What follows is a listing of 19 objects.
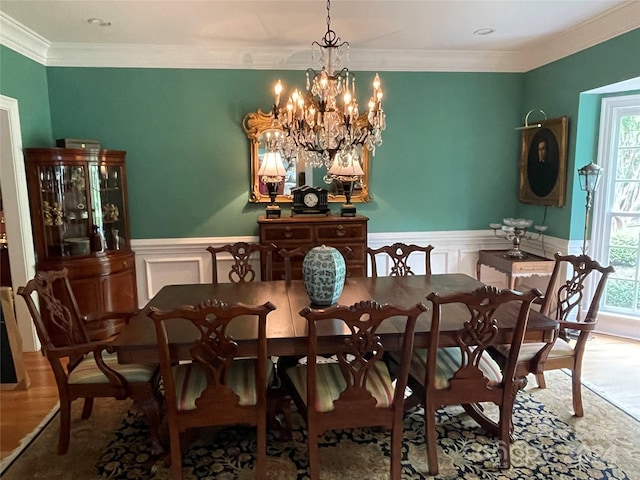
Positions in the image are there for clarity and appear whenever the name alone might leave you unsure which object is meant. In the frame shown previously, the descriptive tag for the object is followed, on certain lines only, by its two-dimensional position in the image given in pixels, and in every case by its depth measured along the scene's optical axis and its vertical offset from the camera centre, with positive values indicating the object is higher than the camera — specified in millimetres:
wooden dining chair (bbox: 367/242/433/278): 3393 -584
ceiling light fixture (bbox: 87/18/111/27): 3400 +1230
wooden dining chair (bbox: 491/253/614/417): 2508 -992
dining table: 2080 -725
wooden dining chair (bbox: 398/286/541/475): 2062 -996
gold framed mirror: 4352 +28
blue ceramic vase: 2453 -523
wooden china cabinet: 3791 -322
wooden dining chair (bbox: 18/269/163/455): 2252 -1005
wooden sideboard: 4117 -516
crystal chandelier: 2611 +346
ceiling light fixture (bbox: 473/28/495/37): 3750 +1236
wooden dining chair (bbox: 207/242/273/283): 3350 -557
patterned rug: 2275 -1477
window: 3895 -260
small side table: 4102 -818
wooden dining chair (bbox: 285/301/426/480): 1897 -999
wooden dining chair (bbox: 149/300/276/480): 1884 -965
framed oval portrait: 4102 +129
